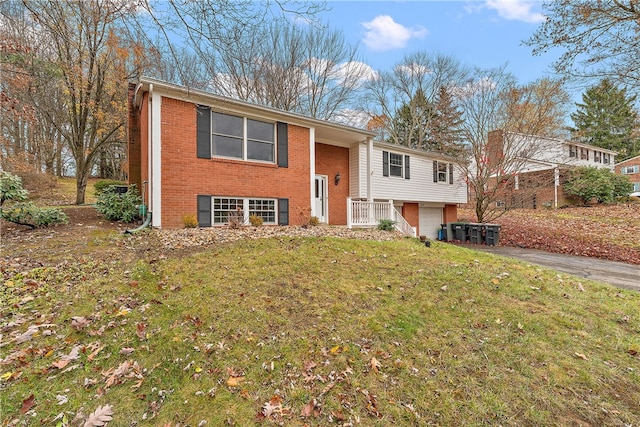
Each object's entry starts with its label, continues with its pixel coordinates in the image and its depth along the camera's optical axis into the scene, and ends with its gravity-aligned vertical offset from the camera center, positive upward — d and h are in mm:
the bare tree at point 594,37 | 8211 +5254
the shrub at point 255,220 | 8992 -217
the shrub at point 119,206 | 8938 +270
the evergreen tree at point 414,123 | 25969 +8333
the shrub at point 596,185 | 20942 +1885
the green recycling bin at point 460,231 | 15703 -1093
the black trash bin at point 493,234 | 14148 -1160
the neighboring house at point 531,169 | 14883 +2586
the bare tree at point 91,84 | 10570 +5675
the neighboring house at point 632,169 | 28609 +4245
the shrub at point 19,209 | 7062 +163
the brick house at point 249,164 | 8227 +1797
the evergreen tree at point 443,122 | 20047 +7589
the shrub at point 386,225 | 11352 -522
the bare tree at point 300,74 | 19828 +10172
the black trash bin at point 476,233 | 14781 -1148
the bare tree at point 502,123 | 14500 +4639
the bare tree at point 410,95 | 24562 +10542
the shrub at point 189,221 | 8148 -203
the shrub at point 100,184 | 16984 +1856
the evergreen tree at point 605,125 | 31161 +9616
